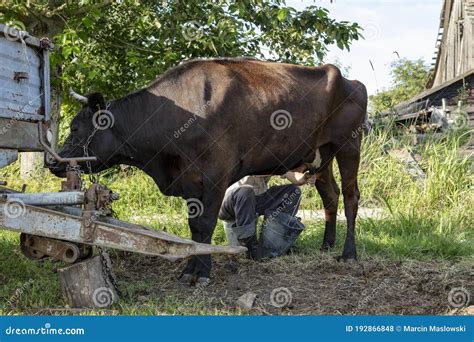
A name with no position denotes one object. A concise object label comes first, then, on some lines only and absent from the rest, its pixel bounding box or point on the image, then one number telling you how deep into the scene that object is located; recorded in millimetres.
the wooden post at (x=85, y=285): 4762
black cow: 5859
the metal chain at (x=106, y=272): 4895
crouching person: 6487
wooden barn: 14305
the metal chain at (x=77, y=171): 5039
